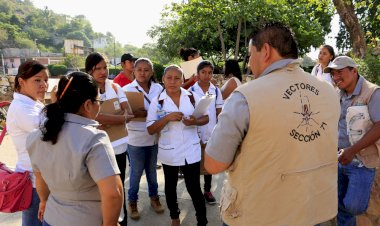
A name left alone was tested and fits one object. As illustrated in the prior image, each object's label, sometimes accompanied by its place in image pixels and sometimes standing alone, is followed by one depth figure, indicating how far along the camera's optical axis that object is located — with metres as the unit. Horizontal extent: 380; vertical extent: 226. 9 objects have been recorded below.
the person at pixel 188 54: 4.73
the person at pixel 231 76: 4.25
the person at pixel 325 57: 4.05
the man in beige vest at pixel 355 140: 2.42
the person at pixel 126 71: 4.22
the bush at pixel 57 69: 43.44
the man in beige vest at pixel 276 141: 1.51
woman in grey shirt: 1.57
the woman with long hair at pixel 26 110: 2.13
